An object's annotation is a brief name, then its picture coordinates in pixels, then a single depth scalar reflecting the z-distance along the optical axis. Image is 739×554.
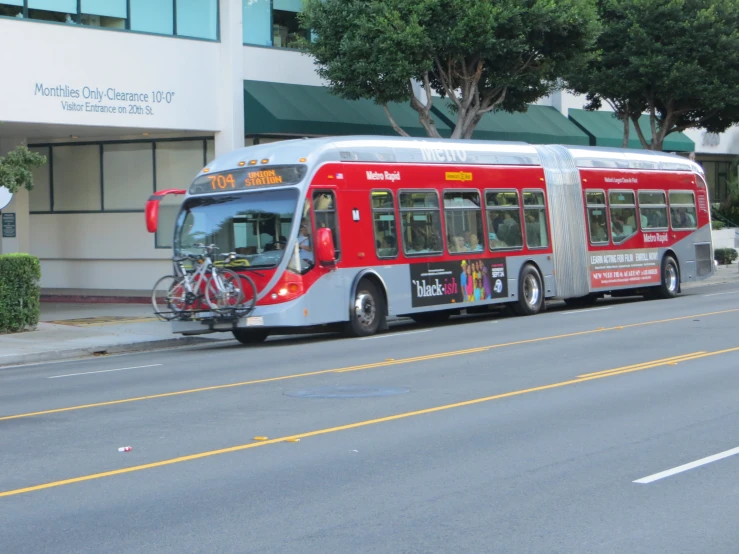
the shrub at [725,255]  44.44
